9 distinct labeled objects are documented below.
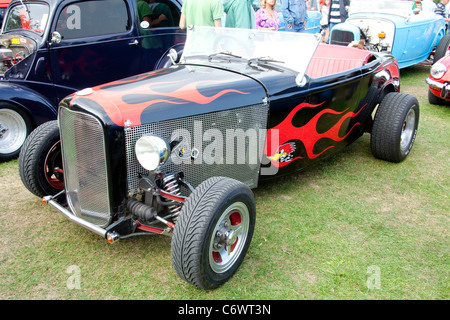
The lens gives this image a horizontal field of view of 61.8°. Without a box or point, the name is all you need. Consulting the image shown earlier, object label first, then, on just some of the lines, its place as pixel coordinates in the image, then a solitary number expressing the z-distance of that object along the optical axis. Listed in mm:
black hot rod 2381
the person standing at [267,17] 5699
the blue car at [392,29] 7898
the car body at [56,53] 4516
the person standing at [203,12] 5102
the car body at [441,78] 5980
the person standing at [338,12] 9445
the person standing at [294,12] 7129
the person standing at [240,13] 5398
